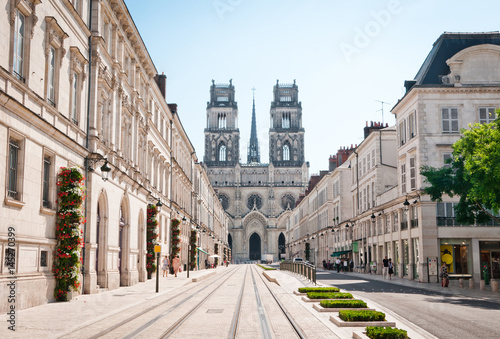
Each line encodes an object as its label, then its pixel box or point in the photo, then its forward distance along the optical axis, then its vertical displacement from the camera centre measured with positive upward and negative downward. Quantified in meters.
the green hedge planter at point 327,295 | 19.79 -1.93
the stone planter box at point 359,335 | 11.38 -1.92
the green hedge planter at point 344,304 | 17.08 -1.89
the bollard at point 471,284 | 30.19 -2.30
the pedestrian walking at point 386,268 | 42.25 -1.96
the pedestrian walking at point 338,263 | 56.36 -2.09
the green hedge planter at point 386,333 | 11.21 -1.83
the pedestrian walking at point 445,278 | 31.97 -2.07
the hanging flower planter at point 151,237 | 35.62 +0.40
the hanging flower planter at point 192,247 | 58.85 -0.42
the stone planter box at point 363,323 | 13.69 -1.98
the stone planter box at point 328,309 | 16.72 -2.04
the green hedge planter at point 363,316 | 14.02 -1.85
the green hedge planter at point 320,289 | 22.97 -1.93
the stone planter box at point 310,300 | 20.75 -2.14
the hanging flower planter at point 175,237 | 46.50 +0.50
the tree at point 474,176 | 24.69 +3.22
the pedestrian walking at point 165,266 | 41.62 -1.69
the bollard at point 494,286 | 27.45 -2.19
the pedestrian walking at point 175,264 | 42.58 -1.60
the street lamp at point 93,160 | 22.66 +3.38
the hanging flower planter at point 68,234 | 19.11 +0.33
